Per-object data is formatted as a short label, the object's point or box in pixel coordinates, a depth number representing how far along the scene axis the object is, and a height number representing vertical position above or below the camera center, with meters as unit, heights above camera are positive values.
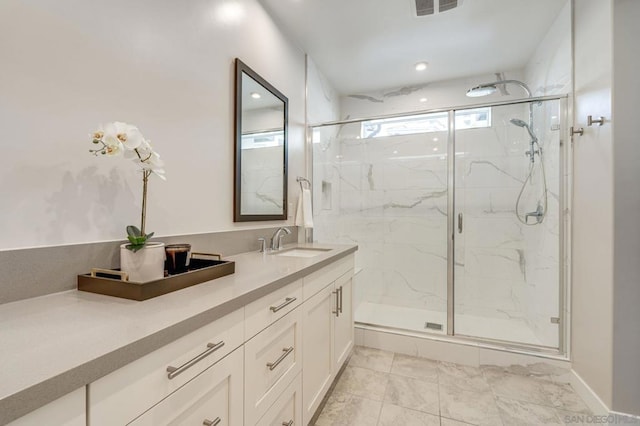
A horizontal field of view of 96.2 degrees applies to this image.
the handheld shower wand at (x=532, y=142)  2.38 +0.60
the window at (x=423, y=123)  2.60 +0.88
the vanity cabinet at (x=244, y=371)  0.56 -0.43
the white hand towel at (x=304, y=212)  2.30 +0.01
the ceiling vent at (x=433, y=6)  1.87 +1.38
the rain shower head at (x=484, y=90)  2.38 +1.05
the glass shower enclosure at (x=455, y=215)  2.24 -0.02
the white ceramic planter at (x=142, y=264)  0.90 -0.16
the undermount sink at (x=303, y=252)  1.92 -0.27
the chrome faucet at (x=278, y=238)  1.95 -0.17
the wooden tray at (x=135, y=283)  0.79 -0.21
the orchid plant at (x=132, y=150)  0.87 +0.20
